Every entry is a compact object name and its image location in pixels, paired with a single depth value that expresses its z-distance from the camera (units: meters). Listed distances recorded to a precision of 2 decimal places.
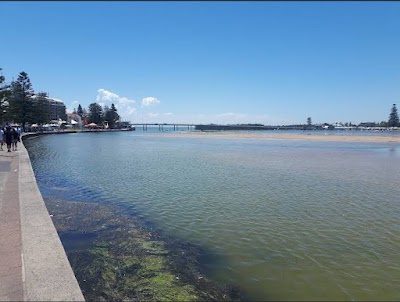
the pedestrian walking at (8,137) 23.65
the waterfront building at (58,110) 157.90
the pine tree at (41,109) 73.41
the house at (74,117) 167.75
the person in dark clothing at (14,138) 25.94
